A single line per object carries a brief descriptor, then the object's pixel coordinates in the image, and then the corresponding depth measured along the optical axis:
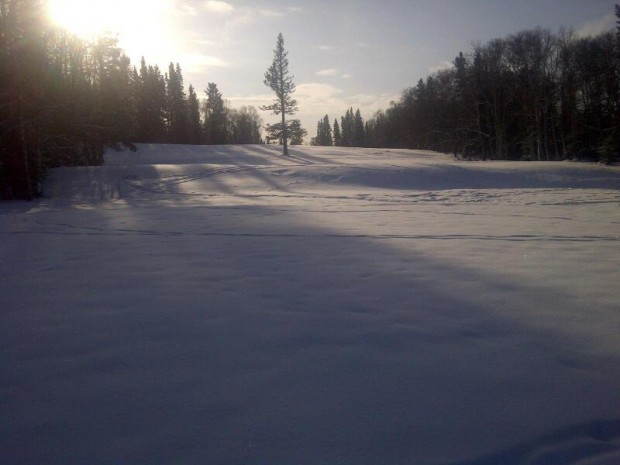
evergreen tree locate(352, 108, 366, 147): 99.38
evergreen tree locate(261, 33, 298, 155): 41.44
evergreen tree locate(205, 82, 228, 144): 77.56
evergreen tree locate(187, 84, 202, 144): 71.56
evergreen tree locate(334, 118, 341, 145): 114.12
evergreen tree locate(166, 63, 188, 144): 69.69
